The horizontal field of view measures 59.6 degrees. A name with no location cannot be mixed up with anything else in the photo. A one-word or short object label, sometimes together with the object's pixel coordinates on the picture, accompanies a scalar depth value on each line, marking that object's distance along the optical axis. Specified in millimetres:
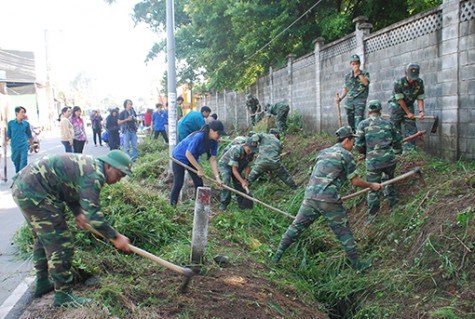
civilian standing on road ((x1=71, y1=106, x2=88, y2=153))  10052
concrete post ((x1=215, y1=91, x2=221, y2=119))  22567
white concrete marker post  4105
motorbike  15367
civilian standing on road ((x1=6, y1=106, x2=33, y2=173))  8570
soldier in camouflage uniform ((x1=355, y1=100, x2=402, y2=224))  5582
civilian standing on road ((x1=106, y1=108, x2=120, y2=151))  11289
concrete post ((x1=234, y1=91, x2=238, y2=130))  18669
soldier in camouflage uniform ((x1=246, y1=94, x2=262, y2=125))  14445
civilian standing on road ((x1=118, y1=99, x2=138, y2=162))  11000
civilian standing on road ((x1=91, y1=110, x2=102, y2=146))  16969
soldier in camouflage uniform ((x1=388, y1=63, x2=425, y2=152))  6285
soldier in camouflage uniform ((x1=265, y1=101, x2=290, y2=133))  11397
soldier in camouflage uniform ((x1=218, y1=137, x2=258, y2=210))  6906
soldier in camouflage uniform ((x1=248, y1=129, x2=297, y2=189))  7336
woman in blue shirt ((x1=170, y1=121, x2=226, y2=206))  5957
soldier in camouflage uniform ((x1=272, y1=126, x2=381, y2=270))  4660
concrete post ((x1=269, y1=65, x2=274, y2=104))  14477
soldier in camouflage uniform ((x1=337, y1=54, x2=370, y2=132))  7660
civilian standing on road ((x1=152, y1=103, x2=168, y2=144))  13531
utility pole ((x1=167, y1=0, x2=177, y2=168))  8688
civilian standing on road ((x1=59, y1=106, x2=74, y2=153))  9391
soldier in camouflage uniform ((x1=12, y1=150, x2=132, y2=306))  3154
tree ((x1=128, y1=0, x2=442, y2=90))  11578
